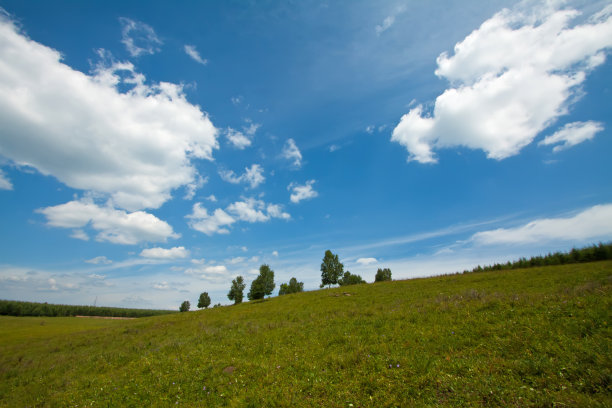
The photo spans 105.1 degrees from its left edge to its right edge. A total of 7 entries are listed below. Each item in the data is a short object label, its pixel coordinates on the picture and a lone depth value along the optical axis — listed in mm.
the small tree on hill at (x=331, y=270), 67125
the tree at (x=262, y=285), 61156
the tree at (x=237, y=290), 70000
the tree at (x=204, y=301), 91938
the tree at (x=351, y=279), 92875
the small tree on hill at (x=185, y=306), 113188
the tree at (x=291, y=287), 86356
